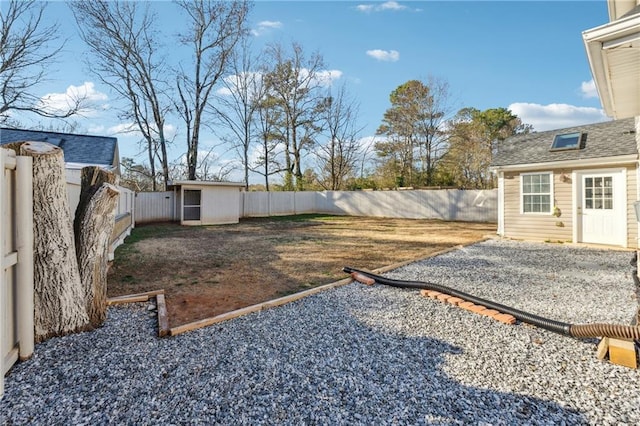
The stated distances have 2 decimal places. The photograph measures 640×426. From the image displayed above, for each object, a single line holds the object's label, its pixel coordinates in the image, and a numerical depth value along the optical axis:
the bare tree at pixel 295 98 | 18.55
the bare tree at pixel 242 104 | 17.95
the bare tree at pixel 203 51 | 15.69
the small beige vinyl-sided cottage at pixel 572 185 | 6.46
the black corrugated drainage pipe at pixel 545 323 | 2.08
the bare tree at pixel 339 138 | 20.08
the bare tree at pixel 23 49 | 10.85
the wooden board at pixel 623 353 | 2.01
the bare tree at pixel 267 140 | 18.59
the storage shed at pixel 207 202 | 12.38
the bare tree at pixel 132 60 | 14.12
